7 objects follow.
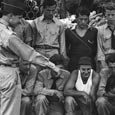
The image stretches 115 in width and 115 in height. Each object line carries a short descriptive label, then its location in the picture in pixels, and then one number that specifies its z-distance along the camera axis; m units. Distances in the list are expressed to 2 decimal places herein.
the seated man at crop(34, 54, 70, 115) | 7.62
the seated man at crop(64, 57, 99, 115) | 7.58
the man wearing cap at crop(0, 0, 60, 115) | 6.49
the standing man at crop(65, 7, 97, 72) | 8.26
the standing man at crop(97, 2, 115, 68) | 8.23
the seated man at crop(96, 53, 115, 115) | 7.43
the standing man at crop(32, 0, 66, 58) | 8.41
